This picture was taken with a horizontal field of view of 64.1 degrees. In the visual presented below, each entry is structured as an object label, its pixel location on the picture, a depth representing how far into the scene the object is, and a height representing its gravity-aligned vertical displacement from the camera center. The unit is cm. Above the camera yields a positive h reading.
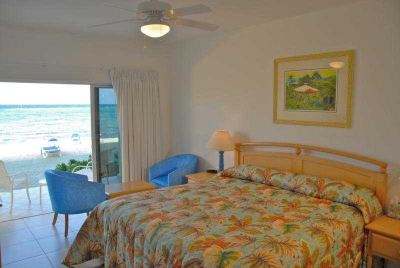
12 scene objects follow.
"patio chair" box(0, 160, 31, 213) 438 -90
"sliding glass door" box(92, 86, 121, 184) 482 -31
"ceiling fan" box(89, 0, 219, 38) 244 +81
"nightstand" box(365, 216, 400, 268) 241 -97
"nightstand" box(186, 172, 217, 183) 419 -83
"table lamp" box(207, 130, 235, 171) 407 -35
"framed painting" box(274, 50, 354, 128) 317 +27
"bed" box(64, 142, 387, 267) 198 -79
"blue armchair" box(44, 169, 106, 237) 364 -89
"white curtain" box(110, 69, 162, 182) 484 -6
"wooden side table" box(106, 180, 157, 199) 400 -96
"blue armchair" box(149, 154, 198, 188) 450 -82
